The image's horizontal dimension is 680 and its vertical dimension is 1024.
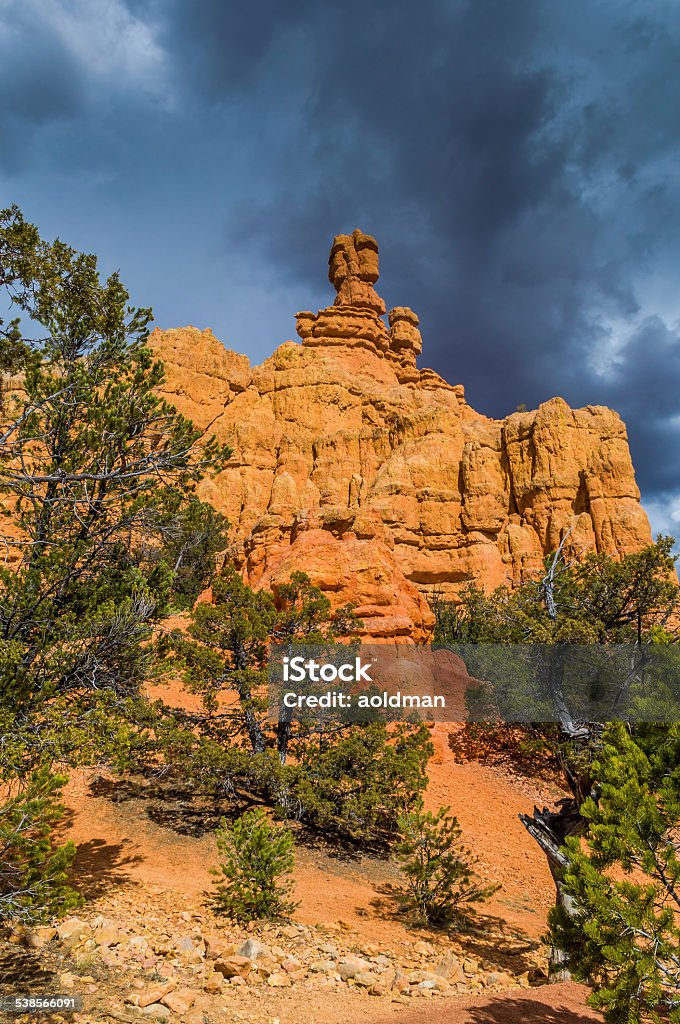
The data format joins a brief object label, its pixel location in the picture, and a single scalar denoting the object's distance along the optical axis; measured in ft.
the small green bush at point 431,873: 30.42
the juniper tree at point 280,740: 35.12
